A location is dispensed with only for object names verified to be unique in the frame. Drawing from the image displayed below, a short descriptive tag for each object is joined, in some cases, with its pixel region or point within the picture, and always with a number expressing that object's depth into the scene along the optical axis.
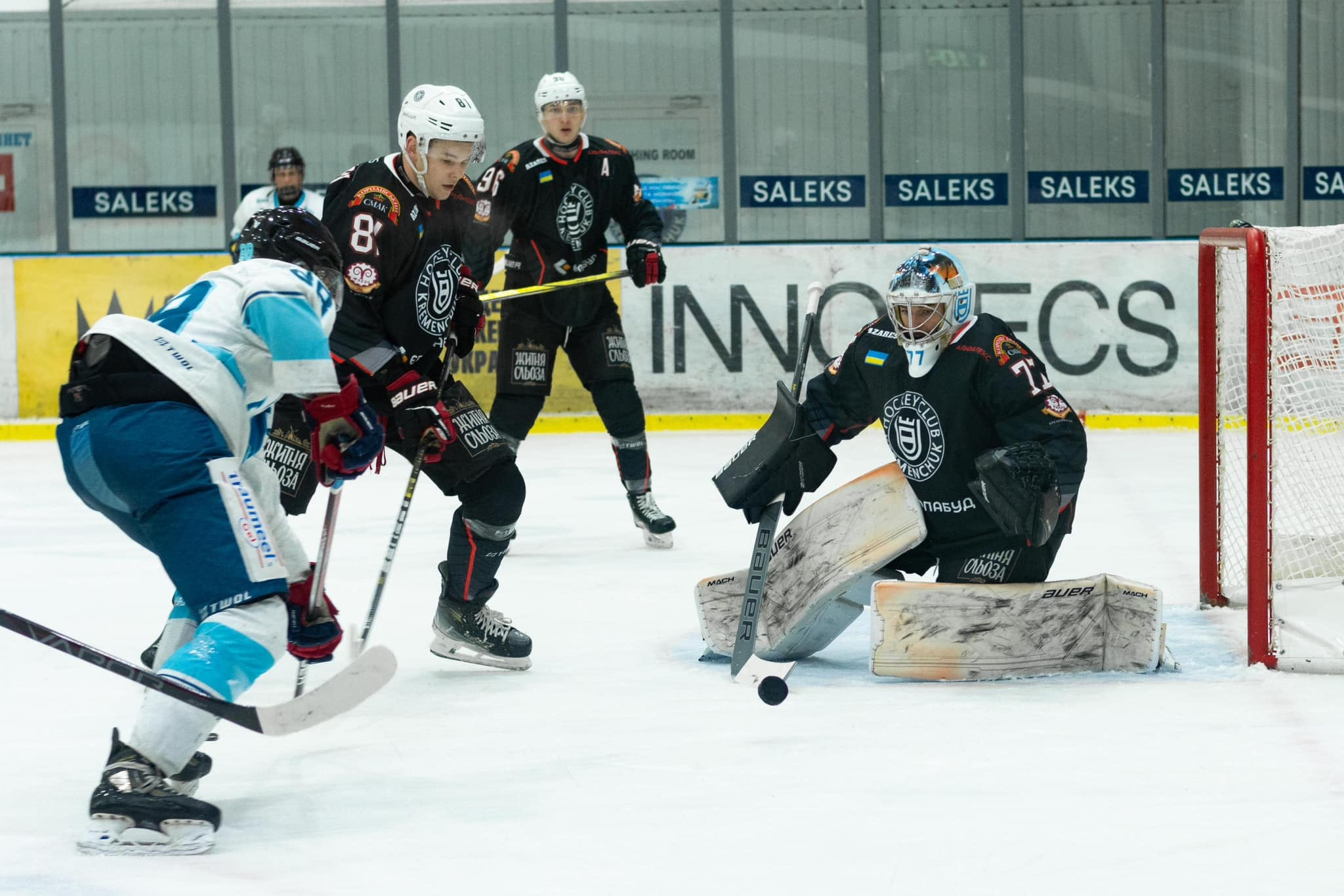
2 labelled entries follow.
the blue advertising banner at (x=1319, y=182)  18.83
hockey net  8.53
